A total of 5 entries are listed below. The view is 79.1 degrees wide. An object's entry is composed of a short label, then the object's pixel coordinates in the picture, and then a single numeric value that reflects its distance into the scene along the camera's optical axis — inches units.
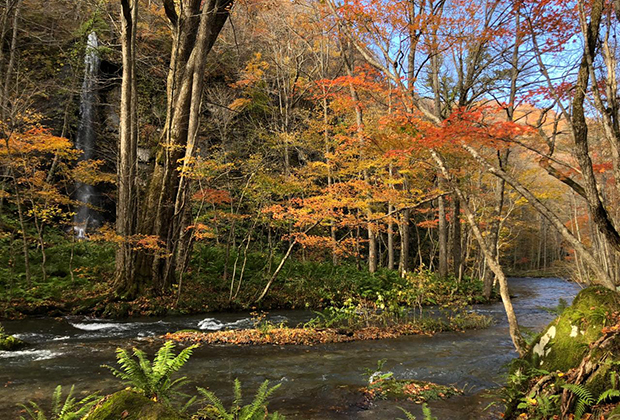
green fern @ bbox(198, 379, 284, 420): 115.3
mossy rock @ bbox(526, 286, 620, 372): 133.9
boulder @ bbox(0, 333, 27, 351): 271.7
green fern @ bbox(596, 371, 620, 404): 110.2
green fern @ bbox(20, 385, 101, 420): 98.8
